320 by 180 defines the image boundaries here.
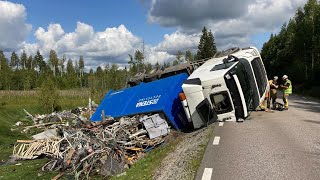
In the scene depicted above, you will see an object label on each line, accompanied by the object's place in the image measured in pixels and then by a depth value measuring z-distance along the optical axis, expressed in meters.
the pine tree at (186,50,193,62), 67.27
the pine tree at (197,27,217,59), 53.50
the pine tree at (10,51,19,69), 75.78
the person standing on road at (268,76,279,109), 11.33
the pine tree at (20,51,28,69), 76.65
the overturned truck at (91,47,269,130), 8.39
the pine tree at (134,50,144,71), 44.42
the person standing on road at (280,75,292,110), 11.30
